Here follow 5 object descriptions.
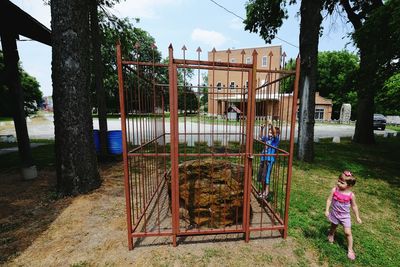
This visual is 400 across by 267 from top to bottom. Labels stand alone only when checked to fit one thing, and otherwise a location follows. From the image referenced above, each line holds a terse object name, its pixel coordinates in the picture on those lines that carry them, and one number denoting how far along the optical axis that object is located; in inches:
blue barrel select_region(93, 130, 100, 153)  295.0
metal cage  115.6
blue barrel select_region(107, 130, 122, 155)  299.4
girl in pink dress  123.3
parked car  932.6
